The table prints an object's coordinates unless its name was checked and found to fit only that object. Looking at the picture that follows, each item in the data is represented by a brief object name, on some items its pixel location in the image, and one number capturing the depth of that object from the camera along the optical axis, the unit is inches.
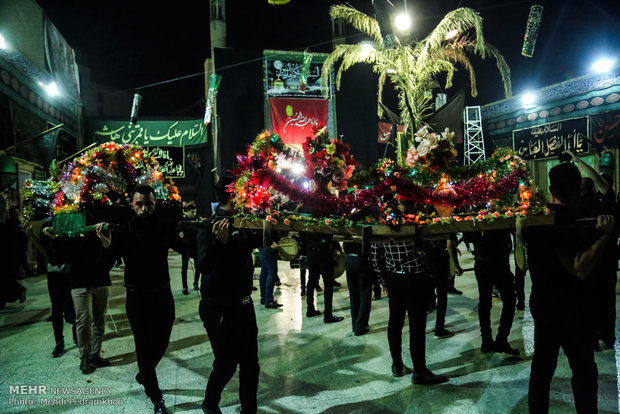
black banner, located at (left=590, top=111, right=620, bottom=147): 669.3
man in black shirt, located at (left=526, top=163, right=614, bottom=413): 95.8
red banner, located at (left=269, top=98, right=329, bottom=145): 802.8
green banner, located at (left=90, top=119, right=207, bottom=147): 765.9
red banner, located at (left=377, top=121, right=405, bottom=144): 1080.2
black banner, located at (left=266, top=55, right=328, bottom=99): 807.5
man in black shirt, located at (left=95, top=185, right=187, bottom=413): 135.5
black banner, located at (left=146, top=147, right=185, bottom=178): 784.9
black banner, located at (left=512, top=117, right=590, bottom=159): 733.3
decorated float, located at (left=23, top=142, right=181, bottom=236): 168.4
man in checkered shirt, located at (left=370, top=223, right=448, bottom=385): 154.1
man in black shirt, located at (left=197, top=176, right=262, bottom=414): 120.2
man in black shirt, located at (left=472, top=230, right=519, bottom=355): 175.0
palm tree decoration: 326.0
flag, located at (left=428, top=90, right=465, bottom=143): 299.0
